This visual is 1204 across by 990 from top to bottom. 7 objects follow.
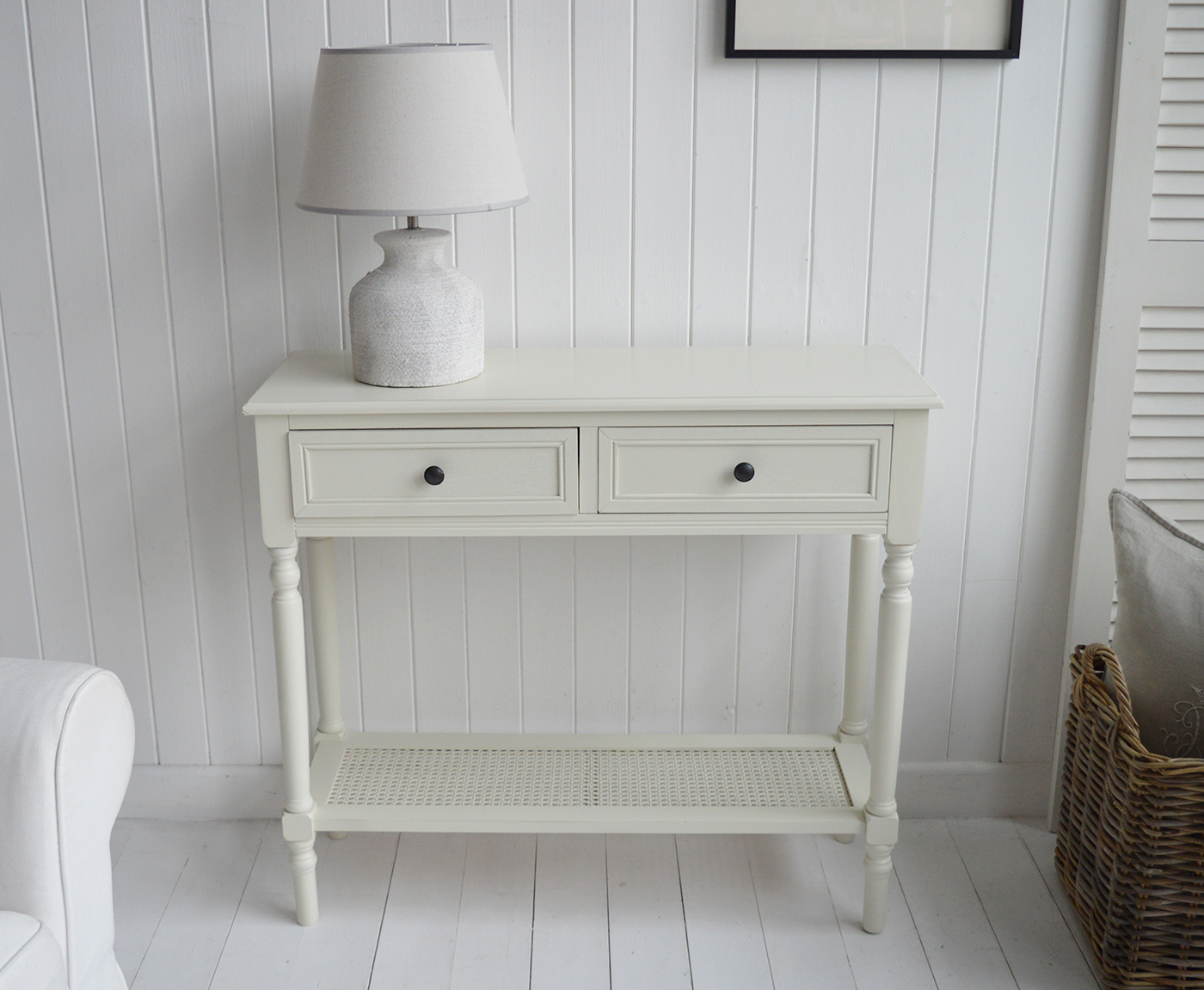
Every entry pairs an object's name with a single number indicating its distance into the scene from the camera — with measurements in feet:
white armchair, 4.14
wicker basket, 5.36
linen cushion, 5.58
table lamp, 5.09
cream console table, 5.38
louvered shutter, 5.99
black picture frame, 5.94
